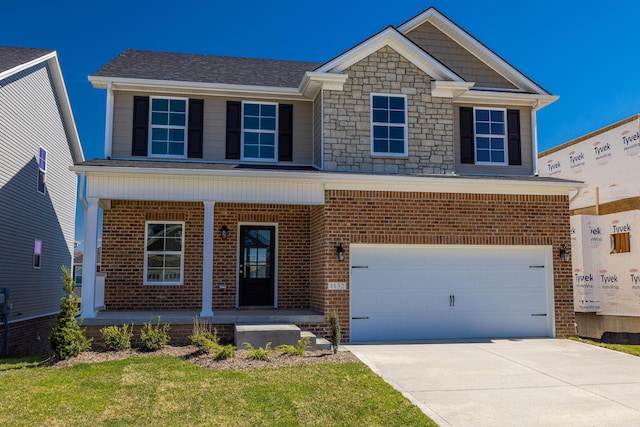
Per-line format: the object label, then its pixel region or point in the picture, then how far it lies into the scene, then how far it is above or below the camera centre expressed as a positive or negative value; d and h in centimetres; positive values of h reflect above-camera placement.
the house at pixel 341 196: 1232 +160
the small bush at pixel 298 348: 991 -141
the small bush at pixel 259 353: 962 -145
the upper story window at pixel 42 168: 1811 +322
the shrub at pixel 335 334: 1018 -117
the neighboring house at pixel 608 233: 1678 +116
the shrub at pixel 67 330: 952 -106
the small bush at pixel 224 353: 954 -142
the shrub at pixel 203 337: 1002 -128
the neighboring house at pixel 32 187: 1534 +248
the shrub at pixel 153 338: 1033 -129
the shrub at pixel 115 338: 1039 -130
